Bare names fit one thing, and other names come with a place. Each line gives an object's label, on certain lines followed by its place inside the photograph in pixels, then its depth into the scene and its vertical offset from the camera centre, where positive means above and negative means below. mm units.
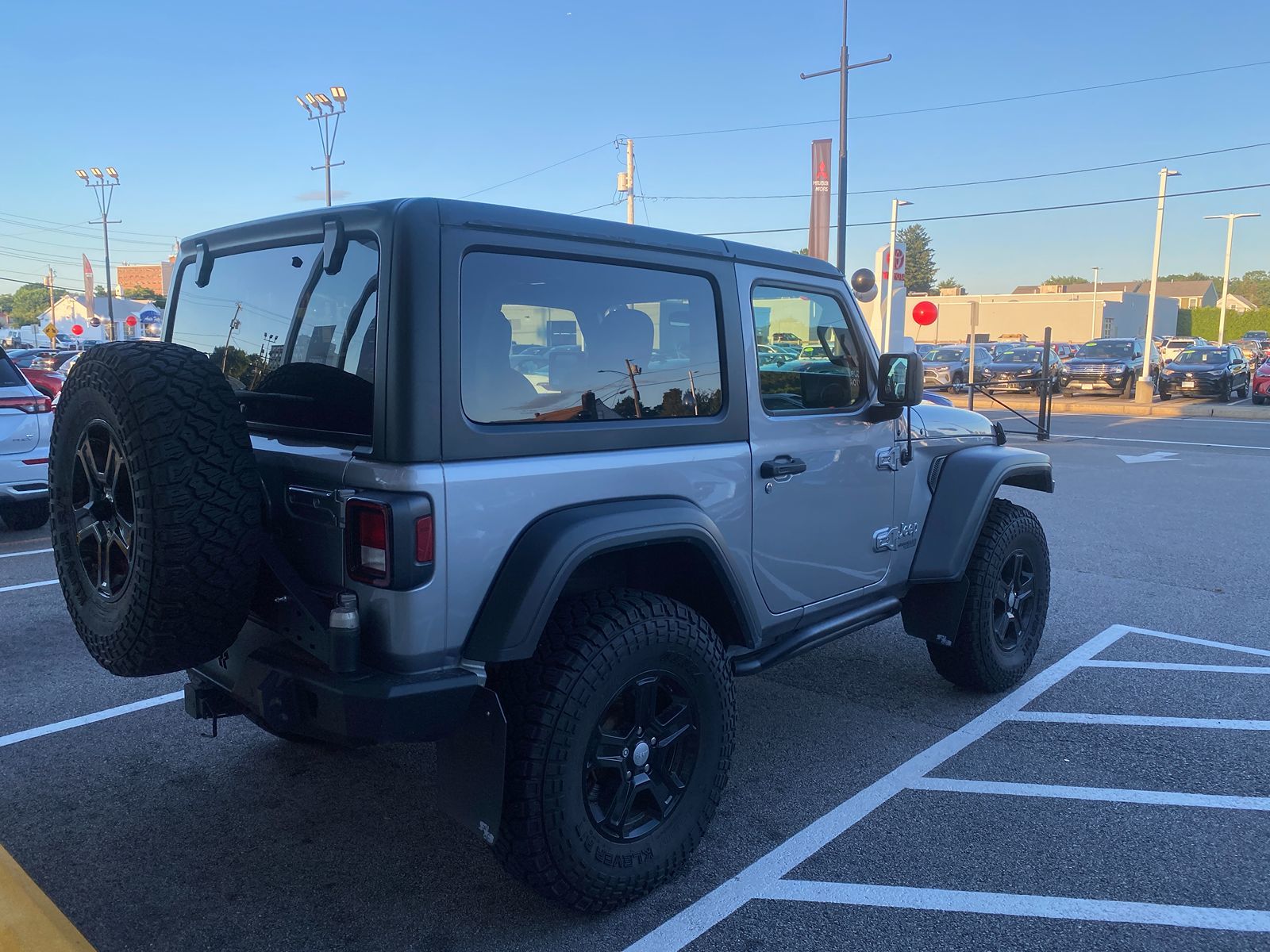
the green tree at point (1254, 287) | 141125 +10510
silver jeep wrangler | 2408 -458
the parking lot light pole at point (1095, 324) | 61431 +1823
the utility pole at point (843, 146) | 20328 +4364
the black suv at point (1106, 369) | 27094 -467
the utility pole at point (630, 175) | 39188 +7009
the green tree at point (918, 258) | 122312 +11875
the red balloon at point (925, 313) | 18755 +736
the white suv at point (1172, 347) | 31016 +242
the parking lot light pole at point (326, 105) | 39812 +10371
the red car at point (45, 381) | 10453 -533
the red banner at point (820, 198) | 21141 +3358
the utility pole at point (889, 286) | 17453 +1150
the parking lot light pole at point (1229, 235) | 43838 +5669
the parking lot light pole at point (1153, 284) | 28453 +2176
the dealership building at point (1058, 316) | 63094 +2565
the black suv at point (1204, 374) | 25641 -526
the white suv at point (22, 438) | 7312 -795
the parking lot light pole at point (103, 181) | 62856 +10668
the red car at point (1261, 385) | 24531 -769
